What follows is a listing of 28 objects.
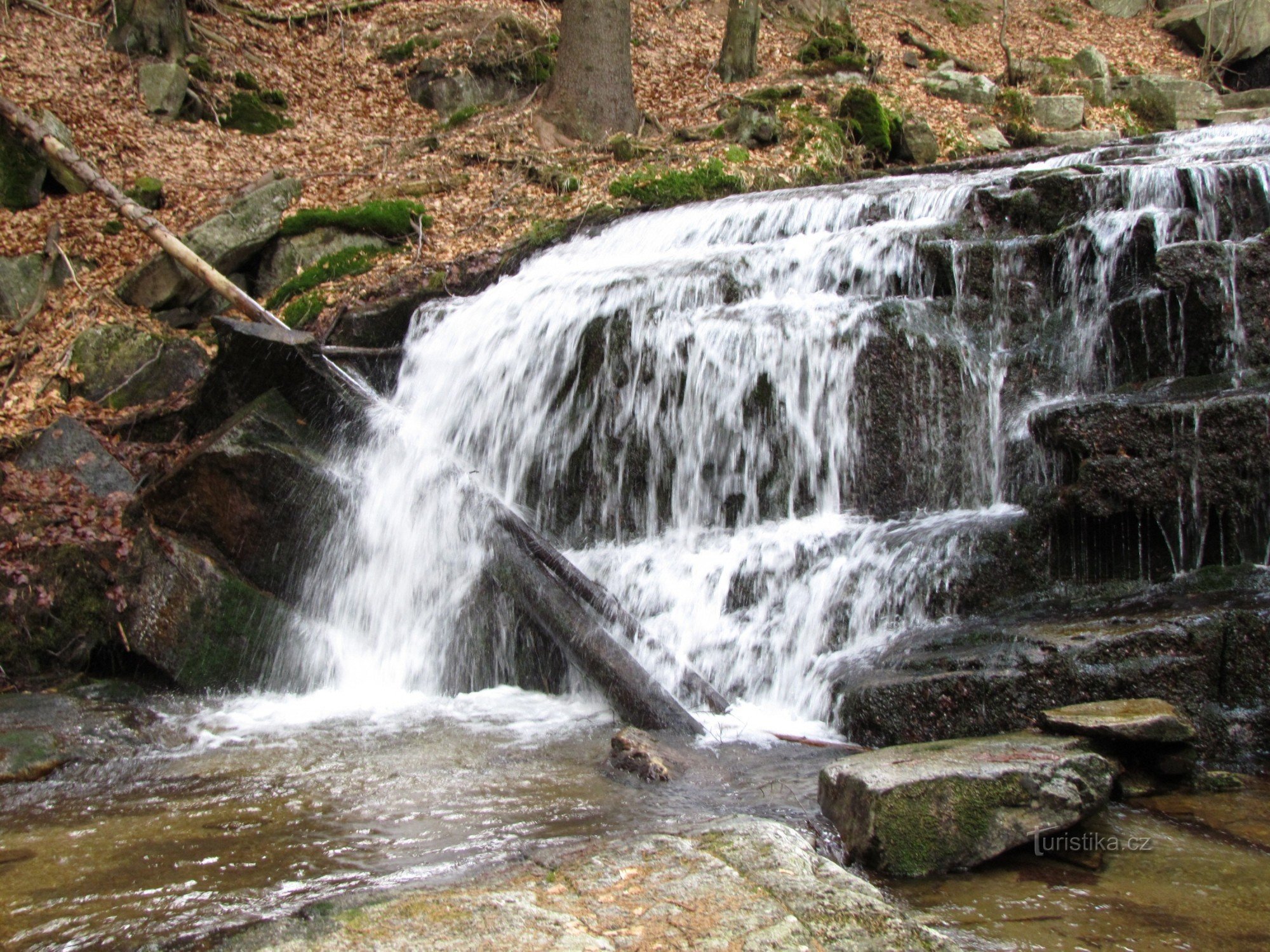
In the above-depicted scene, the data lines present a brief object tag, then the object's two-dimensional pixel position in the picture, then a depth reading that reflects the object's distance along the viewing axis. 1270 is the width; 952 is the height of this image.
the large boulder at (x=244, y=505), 6.78
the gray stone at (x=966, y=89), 15.48
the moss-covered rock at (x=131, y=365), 9.05
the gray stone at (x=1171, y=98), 15.48
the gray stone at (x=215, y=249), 10.05
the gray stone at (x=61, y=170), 10.99
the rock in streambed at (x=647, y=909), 2.34
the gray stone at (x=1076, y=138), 14.32
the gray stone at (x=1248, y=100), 15.98
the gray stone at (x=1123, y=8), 21.59
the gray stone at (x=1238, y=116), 14.59
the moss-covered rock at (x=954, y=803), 3.21
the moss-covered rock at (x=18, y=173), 10.67
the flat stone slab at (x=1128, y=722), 3.87
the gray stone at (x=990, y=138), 13.91
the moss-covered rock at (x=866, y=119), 13.12
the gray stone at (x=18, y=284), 9.70
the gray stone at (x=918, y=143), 13.36
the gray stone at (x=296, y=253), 10.59
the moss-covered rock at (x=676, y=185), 11.42
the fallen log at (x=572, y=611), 5.17
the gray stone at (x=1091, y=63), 16.83
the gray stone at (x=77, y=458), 7.54
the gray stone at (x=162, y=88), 13.98
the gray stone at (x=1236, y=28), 18.12
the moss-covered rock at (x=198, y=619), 6.34
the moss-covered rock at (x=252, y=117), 14.51
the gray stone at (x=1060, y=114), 14.95
